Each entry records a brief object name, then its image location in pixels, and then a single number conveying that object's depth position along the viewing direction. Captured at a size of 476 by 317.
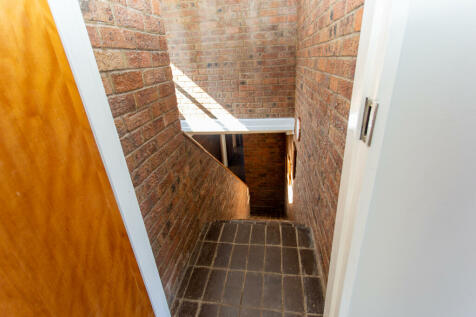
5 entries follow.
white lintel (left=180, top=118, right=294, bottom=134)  3.48
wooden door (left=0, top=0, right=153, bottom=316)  0.53
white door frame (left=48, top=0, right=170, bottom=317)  0.70
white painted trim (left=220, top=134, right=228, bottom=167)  7.95
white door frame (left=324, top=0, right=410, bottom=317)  0.43
